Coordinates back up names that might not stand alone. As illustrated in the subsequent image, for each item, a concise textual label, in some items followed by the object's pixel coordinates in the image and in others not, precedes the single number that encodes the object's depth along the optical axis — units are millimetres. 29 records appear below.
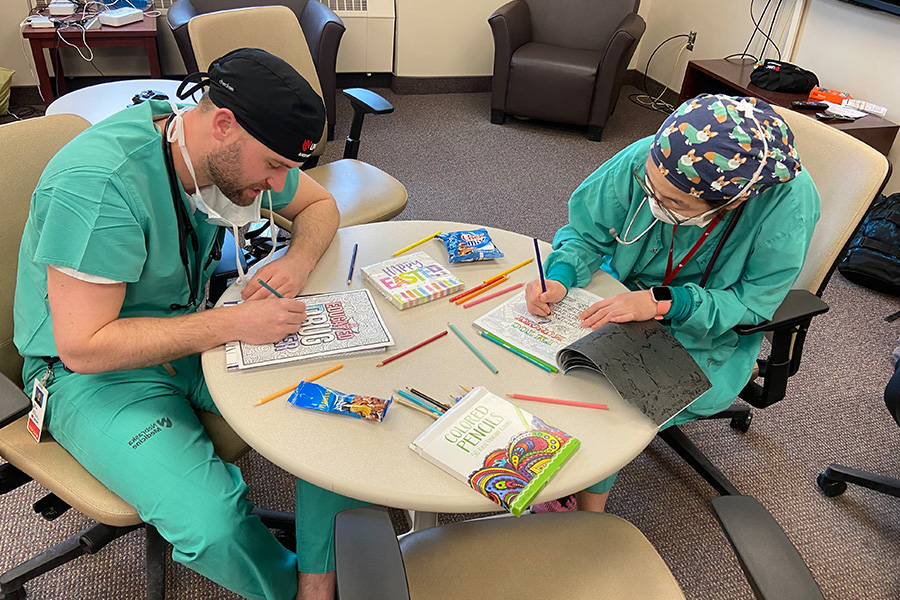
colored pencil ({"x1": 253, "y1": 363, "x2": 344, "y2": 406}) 1101
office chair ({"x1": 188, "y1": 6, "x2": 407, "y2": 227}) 2195
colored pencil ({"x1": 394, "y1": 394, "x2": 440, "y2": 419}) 1095
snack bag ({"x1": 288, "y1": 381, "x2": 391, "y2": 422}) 1072
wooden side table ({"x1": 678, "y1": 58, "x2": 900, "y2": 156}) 2984
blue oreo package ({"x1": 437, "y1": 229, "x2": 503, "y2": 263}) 1511
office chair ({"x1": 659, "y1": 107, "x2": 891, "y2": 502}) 1440
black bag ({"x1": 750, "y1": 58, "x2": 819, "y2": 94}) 3307
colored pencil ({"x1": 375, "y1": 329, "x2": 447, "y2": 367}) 1198
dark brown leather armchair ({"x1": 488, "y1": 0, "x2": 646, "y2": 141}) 3842
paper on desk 3070
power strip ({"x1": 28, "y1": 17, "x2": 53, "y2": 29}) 3420
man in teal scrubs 1134
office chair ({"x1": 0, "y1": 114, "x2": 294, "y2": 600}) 1176
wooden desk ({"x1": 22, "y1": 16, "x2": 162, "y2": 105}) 3416
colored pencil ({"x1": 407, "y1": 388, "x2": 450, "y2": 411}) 1107
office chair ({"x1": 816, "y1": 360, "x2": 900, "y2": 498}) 1852
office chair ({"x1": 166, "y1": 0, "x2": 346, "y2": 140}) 3379
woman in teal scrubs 1203
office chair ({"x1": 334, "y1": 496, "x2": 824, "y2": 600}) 913
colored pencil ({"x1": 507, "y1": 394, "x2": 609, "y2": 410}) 1150
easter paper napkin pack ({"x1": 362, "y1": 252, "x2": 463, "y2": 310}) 1356
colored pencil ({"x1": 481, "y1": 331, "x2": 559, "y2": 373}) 1221
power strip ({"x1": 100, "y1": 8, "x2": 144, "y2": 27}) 3561
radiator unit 4219
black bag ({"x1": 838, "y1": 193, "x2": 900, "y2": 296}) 2809
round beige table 983
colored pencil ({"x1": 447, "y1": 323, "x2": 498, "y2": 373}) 1215
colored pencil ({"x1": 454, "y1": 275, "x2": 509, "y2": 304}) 1387
